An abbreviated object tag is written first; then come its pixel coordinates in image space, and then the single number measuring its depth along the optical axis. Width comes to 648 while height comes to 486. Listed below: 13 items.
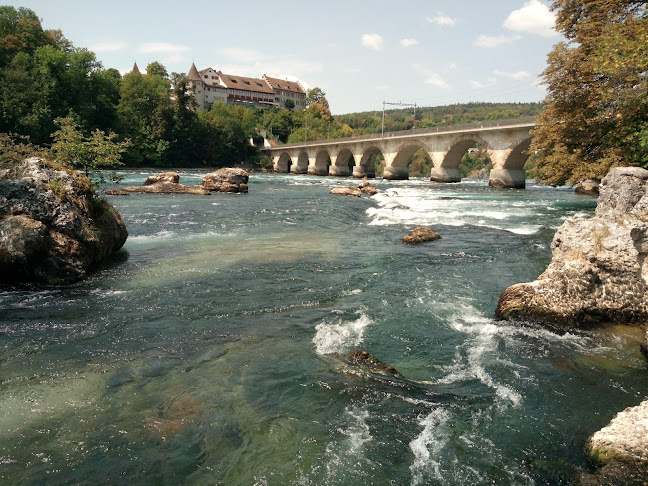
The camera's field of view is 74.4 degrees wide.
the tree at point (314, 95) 142.88
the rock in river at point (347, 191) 31.70
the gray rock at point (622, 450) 3.45
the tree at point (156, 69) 96.19
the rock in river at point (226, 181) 33.47
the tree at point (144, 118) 73.00
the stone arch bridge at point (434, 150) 43.20
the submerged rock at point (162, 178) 32.06
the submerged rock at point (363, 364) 5.39
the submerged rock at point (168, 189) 30.47
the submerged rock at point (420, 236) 14.28
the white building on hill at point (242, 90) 115.96
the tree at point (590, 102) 18.14
